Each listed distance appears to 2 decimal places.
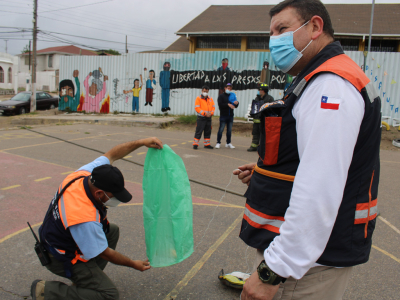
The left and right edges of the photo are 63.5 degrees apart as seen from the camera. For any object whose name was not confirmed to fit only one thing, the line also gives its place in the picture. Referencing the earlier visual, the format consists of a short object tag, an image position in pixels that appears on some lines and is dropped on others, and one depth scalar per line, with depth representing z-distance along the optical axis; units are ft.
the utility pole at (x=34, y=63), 72.79
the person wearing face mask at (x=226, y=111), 35.35
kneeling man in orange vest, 8.13
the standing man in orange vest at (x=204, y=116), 33.91
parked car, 69.92
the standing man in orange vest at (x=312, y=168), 3.78
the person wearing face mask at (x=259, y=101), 33.40
